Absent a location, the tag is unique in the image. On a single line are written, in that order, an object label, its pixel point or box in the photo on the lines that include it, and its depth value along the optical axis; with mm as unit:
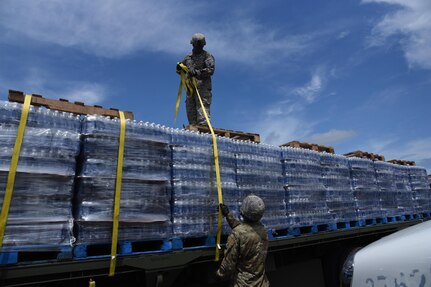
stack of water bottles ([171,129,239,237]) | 3650
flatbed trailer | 2832
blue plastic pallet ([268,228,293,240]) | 4465
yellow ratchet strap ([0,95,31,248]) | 2627
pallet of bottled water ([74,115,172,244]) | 3064
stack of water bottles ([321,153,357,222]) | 5523
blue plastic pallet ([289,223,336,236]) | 4812
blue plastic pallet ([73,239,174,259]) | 2961
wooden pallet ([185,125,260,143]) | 4348
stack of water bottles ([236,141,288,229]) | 4340
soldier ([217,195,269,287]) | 3562
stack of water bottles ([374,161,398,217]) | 6684
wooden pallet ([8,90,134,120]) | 3033
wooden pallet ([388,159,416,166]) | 7769
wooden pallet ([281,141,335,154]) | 5484
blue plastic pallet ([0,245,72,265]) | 2611
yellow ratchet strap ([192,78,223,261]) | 3900
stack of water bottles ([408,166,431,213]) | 7746
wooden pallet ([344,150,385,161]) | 6695
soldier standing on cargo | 6305
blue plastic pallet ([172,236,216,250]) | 3795
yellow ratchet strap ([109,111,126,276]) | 3104
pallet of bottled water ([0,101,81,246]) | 2725
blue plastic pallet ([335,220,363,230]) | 5682
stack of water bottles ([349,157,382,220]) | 6098
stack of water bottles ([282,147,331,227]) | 4871
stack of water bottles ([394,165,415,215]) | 7141
